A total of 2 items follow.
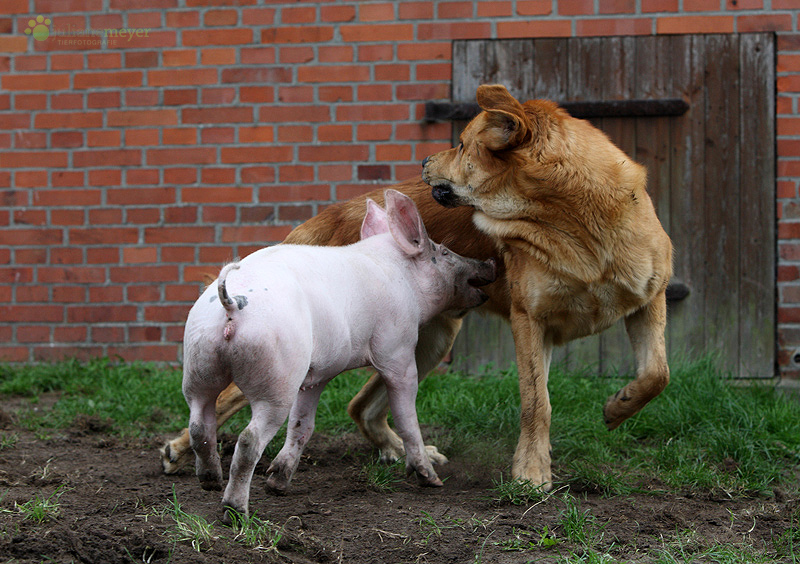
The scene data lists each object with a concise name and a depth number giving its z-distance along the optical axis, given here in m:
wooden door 5.93
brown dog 3.65
